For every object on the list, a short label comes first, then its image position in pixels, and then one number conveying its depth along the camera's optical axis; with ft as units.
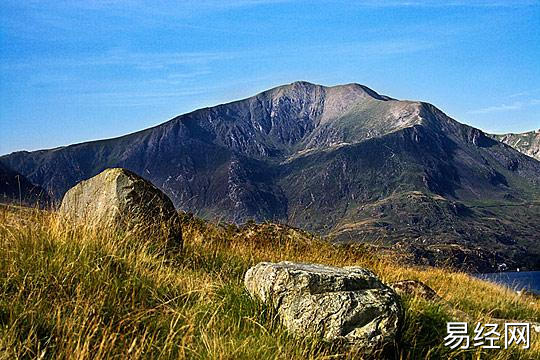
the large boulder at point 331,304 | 23.32
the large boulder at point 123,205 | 35.14
